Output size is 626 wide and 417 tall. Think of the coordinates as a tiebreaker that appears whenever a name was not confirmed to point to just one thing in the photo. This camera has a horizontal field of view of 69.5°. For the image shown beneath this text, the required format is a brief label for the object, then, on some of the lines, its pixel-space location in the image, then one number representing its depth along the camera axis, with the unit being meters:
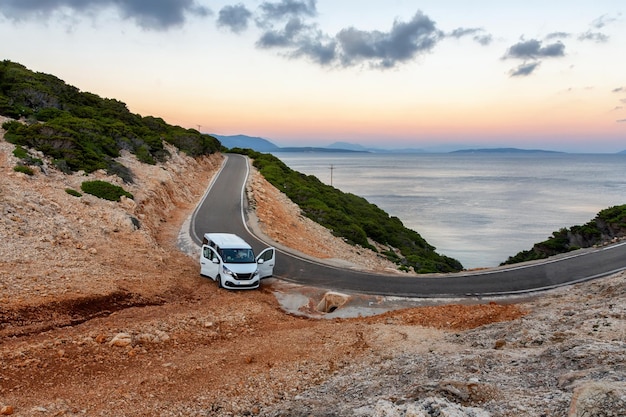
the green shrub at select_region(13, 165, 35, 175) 23.12
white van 17.55
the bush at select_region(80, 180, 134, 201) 25.36
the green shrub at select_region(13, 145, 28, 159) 24.70
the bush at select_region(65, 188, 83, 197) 23.52
